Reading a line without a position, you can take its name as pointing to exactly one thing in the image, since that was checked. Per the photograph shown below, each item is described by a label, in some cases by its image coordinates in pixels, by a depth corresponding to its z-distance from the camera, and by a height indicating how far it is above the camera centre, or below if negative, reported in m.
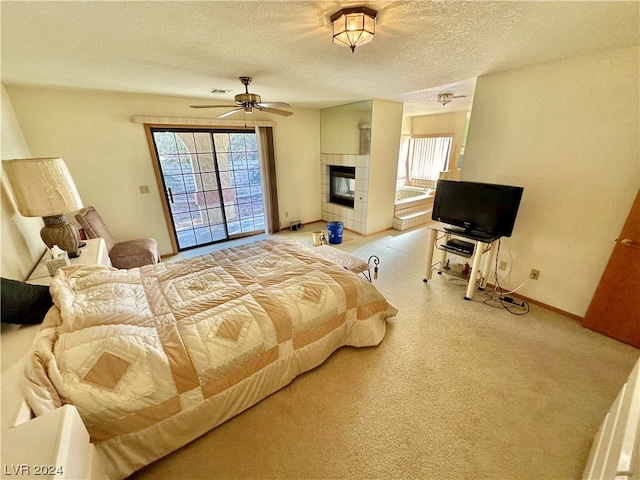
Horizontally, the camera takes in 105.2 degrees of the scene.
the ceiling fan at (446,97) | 3.66 +0.80
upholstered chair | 2.72 -1.05
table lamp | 1.69 -0.24
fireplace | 4.68 -0.59
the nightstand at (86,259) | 1.78 -0.82
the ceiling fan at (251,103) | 2.28 +0.47
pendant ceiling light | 1.31 +0.68
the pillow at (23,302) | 1.26 -0.74
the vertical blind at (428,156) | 6.27 -0.09
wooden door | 1.90 -1.11
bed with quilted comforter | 1.11 -0.96
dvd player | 2.67 -0.99
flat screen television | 2.33 -0.53
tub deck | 4.93 -1.20
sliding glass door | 3.71 -0.43
